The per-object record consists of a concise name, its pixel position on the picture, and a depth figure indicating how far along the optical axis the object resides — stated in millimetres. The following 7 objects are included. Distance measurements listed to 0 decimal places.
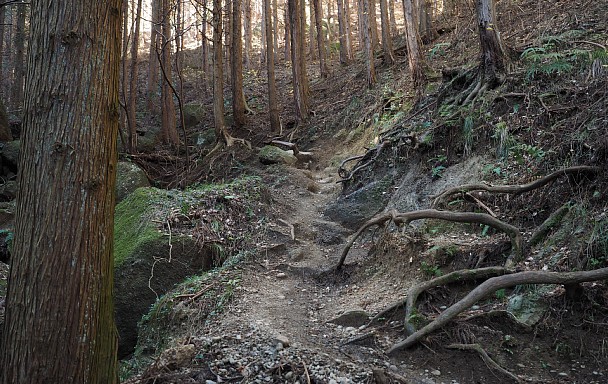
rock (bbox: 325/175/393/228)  8867
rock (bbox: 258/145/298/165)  13469
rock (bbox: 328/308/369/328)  5148
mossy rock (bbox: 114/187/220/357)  6773
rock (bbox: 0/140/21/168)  15250
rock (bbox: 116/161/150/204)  12406
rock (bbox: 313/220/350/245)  8438
